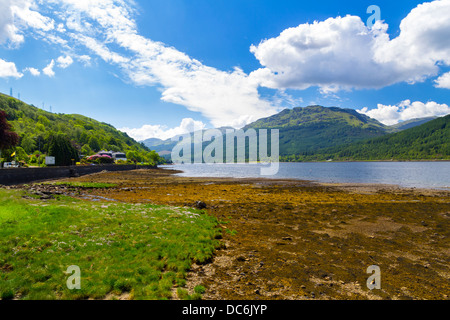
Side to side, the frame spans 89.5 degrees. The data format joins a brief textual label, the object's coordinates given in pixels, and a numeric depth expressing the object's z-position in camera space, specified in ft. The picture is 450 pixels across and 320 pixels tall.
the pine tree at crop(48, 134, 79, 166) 303.48
